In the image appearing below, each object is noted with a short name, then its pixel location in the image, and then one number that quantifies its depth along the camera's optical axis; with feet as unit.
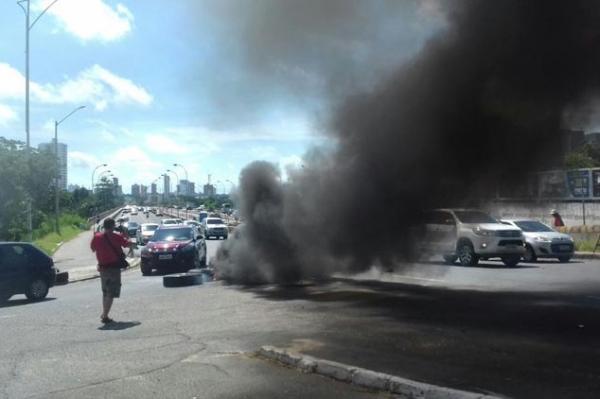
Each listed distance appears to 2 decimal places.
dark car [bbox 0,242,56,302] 48.70
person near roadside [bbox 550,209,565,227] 81.05
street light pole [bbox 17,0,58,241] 87.97
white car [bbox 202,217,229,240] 155.74
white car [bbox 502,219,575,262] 66.95
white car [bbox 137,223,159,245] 132.77
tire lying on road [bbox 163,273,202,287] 53.93
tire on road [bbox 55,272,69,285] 65.98
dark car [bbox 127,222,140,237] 168.12
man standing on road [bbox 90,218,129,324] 35.01
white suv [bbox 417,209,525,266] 61.72
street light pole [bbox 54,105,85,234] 148.46
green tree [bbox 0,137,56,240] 112.06
